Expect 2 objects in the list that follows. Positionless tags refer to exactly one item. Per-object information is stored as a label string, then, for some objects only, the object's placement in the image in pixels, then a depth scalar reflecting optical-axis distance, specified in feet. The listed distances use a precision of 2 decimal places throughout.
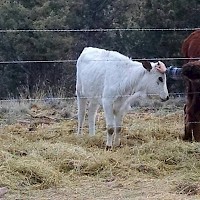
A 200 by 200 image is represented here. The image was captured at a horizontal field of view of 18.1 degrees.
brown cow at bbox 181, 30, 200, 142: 30.14
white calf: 28.63
